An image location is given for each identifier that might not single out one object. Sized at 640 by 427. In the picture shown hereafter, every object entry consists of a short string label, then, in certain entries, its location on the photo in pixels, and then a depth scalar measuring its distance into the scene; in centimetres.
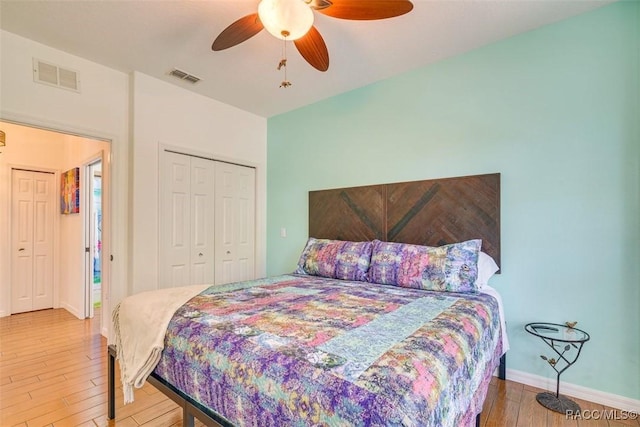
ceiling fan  157
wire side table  198
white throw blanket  156
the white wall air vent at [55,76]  248
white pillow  227
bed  94
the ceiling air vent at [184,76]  293
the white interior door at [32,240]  413
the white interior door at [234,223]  370
